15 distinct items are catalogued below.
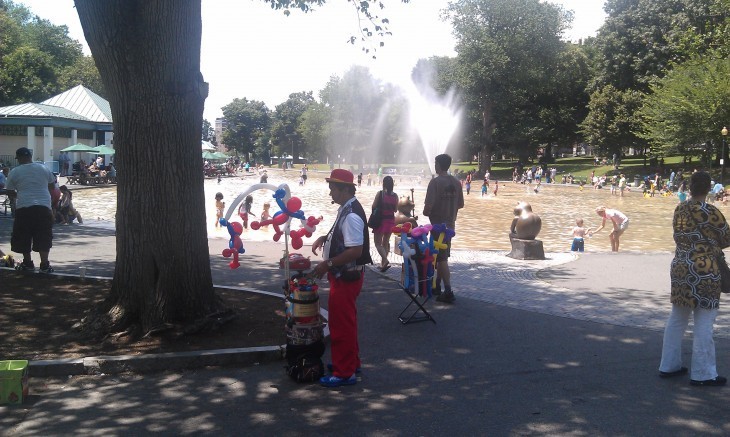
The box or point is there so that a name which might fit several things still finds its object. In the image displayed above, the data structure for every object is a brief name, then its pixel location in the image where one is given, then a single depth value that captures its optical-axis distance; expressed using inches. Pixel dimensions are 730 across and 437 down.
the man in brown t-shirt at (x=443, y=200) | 342.0
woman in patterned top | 208.5
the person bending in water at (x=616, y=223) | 597.9
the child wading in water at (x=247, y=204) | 558.6
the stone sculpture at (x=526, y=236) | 498.3
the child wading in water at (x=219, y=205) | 747.4
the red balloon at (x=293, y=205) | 246.5
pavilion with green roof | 1765.5
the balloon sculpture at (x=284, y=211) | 247.8
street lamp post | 1589.6
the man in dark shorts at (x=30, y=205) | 365.4
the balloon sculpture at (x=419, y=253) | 290.4
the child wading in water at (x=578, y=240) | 590.2
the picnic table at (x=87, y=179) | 1569.9
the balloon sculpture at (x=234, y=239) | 273.0
